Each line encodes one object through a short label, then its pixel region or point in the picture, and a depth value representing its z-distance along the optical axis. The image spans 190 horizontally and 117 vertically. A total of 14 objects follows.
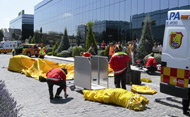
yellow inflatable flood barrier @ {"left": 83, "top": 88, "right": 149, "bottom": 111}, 6.03
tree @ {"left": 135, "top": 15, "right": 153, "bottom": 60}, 17.00
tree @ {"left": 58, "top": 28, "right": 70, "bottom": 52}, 33.44
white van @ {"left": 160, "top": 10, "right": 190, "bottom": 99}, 5.56
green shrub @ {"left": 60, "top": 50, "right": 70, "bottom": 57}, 30.19
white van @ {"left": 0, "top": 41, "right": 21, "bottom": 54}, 41.75
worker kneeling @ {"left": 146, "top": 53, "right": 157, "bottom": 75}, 12.82
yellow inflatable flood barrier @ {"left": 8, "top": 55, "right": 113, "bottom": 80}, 12.06
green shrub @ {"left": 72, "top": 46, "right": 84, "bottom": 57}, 26.75
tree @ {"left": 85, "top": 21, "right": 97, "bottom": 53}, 26.28
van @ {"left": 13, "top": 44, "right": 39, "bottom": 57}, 31.42
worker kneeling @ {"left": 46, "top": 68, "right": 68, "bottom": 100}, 7.08
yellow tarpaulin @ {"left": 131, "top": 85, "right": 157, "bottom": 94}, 7.98
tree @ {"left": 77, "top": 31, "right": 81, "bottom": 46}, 44.64
